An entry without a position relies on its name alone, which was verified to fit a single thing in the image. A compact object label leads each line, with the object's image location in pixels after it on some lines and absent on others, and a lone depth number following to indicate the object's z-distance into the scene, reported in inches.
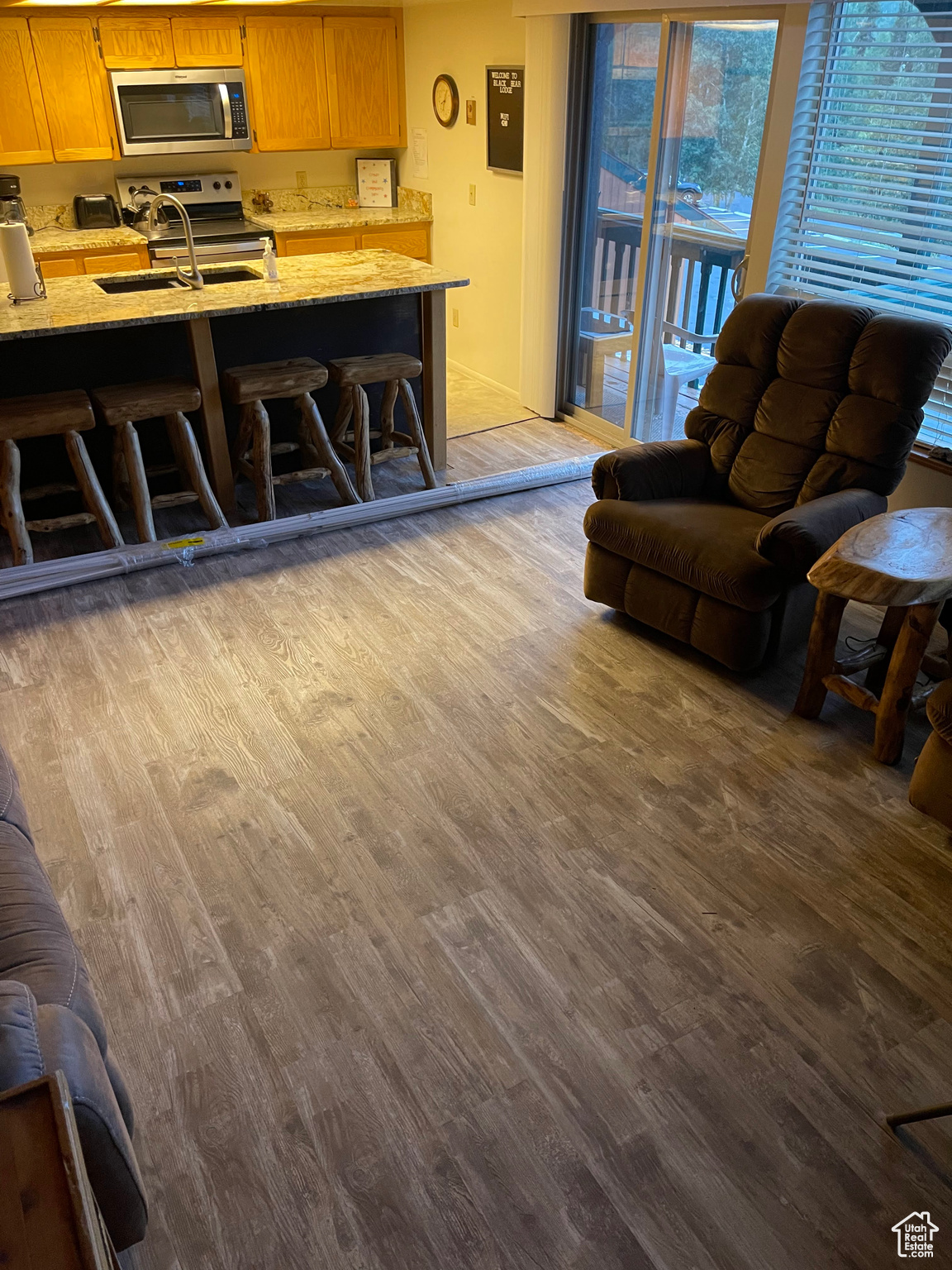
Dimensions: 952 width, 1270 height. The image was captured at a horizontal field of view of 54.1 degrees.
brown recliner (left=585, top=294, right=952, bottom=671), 118.3
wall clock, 224.4
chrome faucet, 155.5
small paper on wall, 245.1
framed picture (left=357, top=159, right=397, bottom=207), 257.1
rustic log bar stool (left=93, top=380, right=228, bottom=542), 150.8
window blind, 127.3
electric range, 221.6
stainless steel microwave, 217.8
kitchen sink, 172.9
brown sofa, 50.6
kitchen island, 150.4
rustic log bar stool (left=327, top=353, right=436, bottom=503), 166.6
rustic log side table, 95.9
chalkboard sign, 198.2
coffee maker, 214.2
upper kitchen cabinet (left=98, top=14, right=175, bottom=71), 211.6
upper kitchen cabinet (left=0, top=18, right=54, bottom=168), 203.8
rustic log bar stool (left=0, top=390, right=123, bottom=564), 142.3
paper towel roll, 149.9
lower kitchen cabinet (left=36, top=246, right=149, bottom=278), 213.5
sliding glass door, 157.9
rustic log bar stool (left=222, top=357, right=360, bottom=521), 158.2
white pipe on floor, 146.9
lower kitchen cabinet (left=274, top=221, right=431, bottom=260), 237.6
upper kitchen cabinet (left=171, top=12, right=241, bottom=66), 218.5
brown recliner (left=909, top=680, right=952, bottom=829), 93.0
